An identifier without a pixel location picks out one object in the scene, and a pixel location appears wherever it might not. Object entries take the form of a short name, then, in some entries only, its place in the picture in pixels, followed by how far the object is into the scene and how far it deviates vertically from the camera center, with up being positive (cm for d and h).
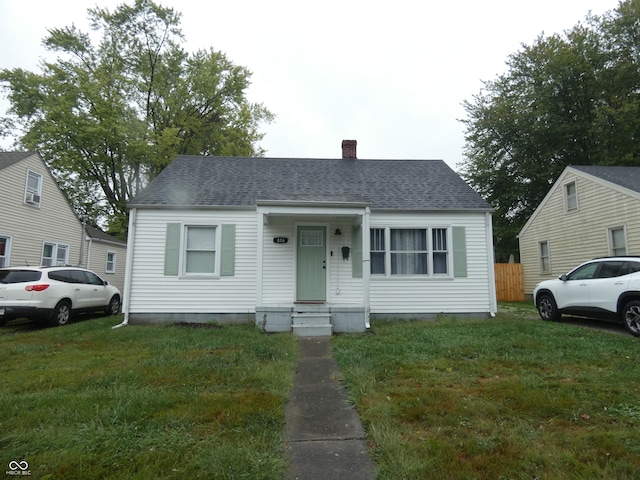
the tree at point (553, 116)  2022 +1041
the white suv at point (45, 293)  814 -50
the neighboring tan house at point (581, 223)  1152 +209
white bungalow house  898 +48
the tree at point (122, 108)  1903 +1011
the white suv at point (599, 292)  684 -35
